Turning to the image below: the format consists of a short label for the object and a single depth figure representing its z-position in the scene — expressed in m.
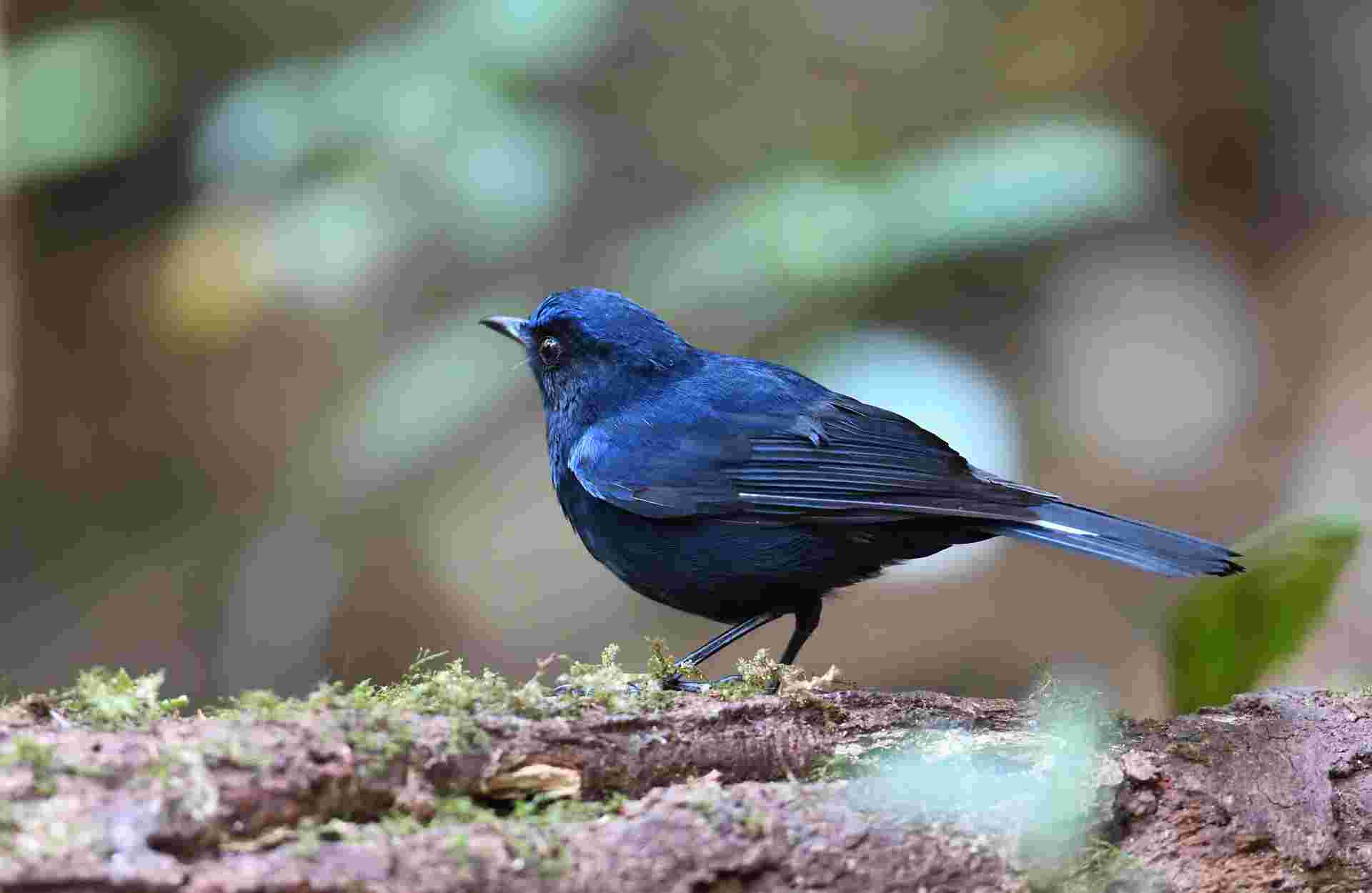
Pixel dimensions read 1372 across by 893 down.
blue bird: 7.92
